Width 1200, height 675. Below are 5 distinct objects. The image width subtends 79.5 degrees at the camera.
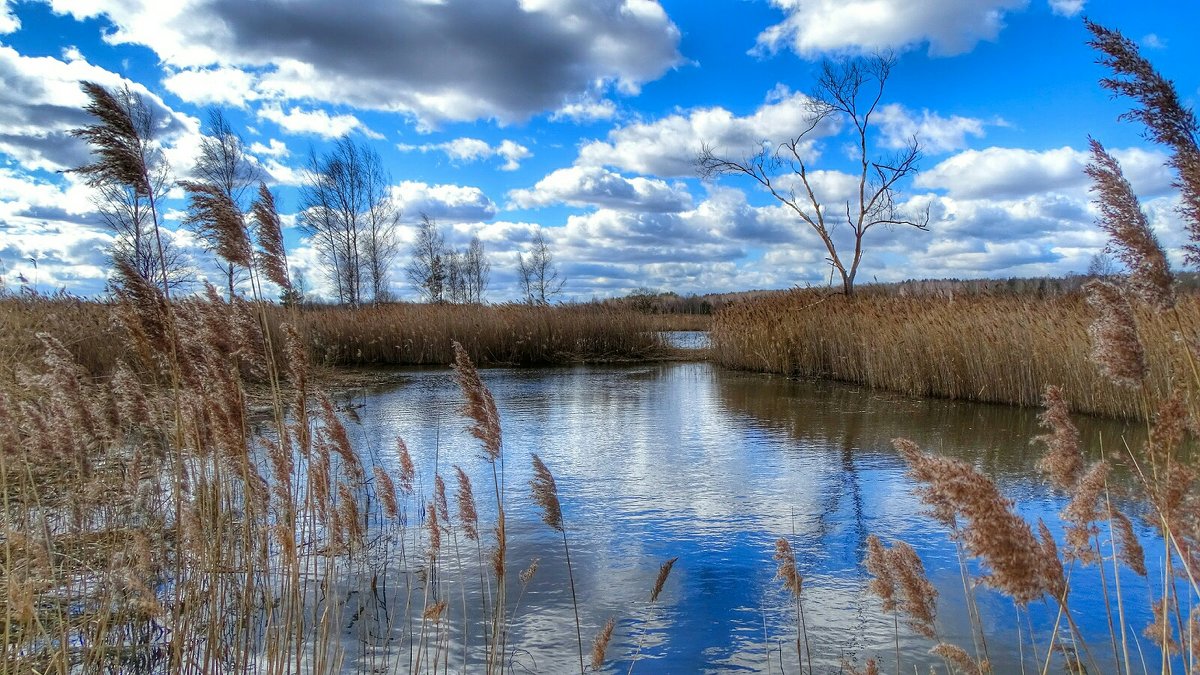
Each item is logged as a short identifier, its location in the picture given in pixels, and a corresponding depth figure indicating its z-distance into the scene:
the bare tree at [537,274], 38.34
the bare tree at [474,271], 40.59
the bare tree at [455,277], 38.41
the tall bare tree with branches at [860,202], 18.12
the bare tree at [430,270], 34.72
